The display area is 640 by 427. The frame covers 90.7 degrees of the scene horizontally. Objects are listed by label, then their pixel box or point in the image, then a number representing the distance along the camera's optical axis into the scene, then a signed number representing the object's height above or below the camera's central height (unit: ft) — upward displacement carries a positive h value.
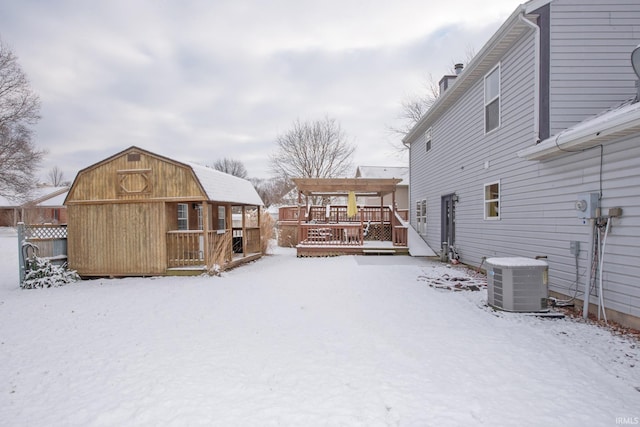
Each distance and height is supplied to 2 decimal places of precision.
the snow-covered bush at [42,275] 26.25 -5.43
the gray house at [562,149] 14.07 +3.13
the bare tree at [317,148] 86.17 +16.77
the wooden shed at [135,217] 29.43 -0.57
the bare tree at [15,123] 58.44 +16.81
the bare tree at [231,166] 161.90 +22.70
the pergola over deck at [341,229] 38.70 -2.54
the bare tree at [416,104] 80.53 +27.37
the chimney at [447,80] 38.73 +16.26
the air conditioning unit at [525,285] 15.61 -3.86
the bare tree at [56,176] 182.99 +20.81
